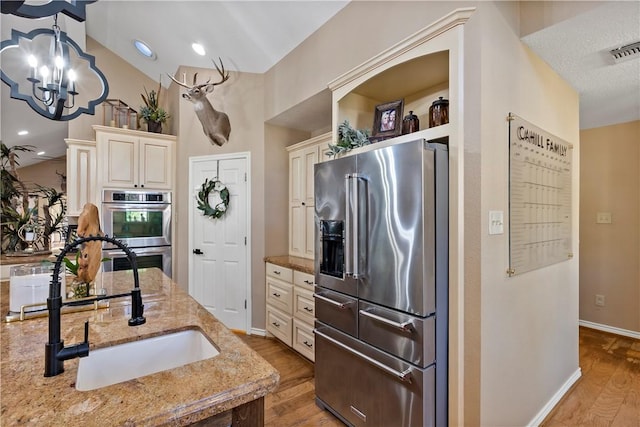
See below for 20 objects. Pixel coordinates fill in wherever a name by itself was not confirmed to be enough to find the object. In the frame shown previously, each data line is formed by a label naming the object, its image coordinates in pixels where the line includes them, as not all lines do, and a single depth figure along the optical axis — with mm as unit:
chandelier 1692
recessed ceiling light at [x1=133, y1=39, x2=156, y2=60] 3861
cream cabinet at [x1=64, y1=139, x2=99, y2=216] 3723
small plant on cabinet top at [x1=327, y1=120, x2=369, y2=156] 2125
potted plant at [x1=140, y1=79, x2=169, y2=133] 3930
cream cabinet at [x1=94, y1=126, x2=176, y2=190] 3650
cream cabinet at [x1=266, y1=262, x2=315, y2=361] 2775
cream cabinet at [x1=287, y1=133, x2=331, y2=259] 3217
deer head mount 3293
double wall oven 3631
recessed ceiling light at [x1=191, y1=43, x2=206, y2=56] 3459
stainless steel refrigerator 1549
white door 3621
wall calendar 1786
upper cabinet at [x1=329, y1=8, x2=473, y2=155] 1628
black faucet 838
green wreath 3662
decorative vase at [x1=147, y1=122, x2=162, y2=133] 3959
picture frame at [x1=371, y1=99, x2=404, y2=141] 2006
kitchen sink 1057
